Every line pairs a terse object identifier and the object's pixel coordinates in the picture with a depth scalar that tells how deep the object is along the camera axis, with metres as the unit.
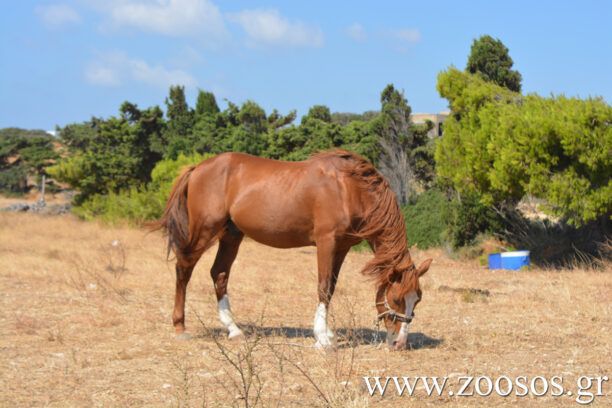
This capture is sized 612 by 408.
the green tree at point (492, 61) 18.44
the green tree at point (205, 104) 26.53
